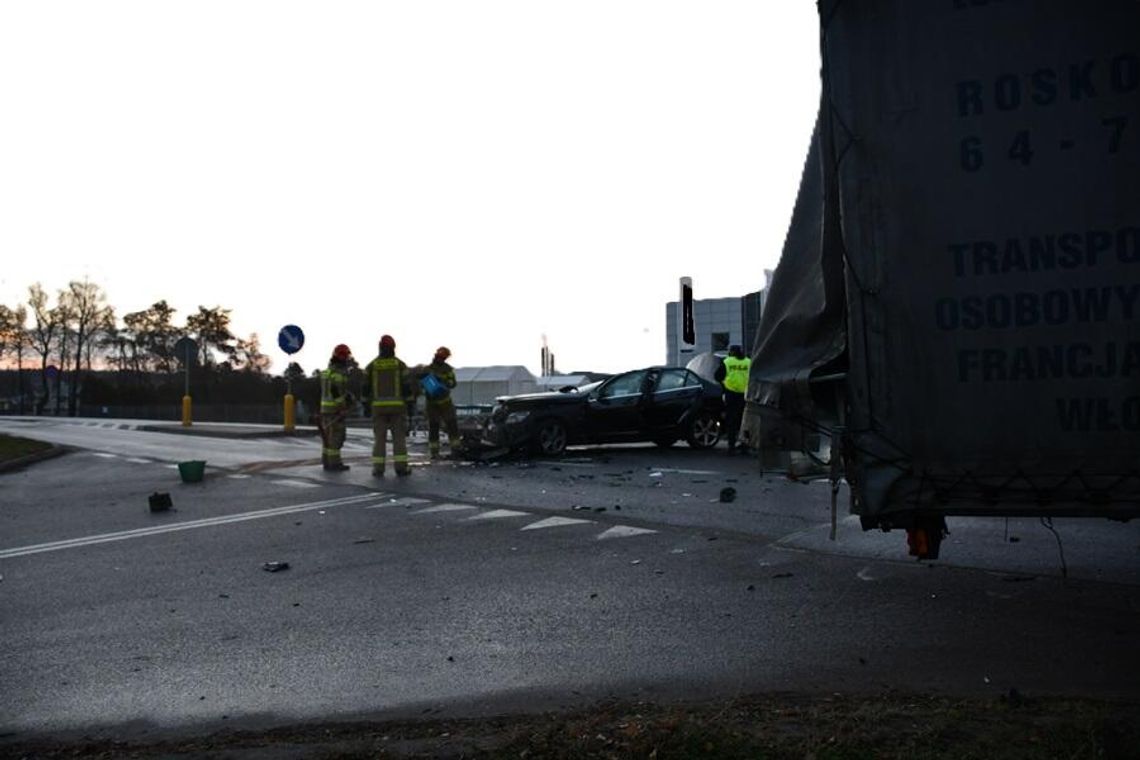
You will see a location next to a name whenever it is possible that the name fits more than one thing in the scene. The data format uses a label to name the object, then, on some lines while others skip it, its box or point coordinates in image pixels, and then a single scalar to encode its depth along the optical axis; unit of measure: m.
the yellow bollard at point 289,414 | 26.22
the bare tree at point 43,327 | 69.12
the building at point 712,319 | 65.06
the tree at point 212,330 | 78.56
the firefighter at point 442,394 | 16.20
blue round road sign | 24.12
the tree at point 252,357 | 80.25
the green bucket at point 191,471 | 13.93
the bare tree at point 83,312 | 70.62
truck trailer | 3.54
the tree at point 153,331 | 78.31
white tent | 50.28
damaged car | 16.25
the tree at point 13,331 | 68.81
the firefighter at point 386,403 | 14.23
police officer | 16.16
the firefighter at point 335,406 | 15.41
